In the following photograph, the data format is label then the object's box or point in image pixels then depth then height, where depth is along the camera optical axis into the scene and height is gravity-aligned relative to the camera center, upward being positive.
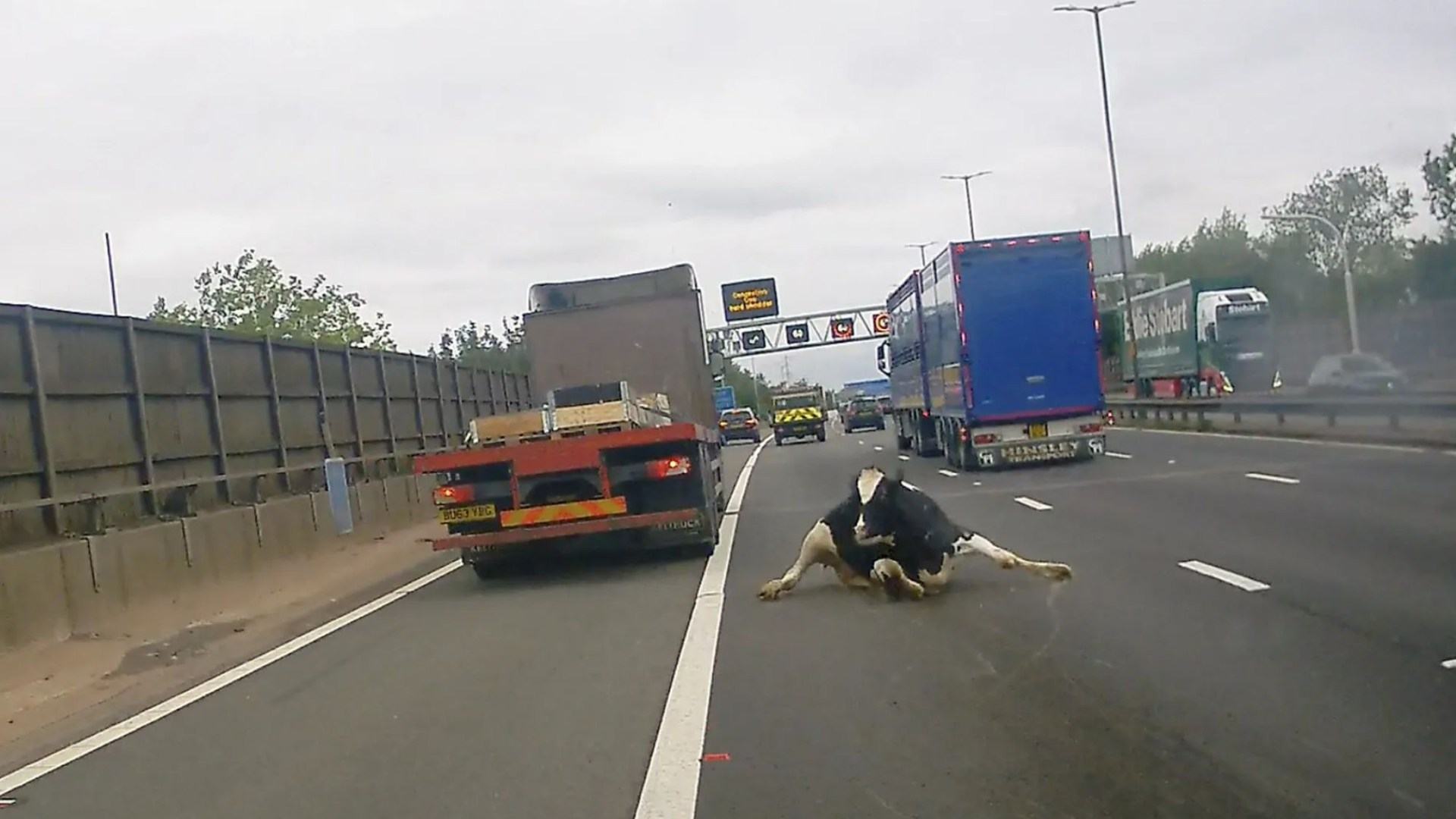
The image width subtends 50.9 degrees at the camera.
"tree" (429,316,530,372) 86.44 +4.07
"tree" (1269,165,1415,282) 77.75 +4.99
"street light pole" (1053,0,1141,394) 43.27 +4.11
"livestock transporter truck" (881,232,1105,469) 25.31 -0.04
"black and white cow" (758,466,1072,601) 11.71 -1.43
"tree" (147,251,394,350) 50.38 +4.31
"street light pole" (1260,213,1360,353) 48.22 +0.15
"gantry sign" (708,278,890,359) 77.19 +2.56
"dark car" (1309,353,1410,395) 40.43 -1.94
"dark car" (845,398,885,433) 70.12 -2.32
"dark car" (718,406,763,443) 69.44 -2.10
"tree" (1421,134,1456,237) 53.42 +4.01
